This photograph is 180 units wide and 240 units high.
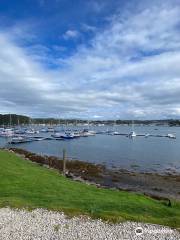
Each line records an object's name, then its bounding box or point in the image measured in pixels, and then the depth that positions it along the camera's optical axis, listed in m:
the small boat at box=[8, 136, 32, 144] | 51.93
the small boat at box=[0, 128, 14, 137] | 60.62
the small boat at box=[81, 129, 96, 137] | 71.15
